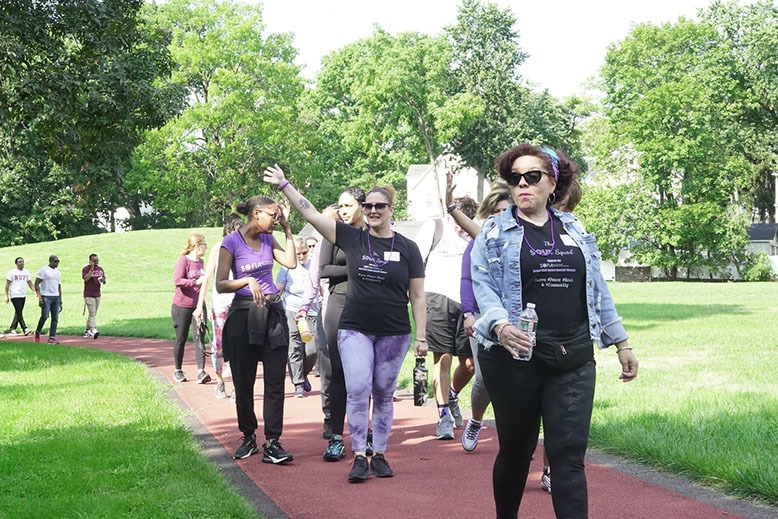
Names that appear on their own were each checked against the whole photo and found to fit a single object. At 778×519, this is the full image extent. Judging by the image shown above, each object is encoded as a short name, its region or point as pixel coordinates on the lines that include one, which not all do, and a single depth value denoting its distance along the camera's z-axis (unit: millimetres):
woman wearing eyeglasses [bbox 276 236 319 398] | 11117
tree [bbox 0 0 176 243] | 16516
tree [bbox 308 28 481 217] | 63125
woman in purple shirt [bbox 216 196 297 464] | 7168
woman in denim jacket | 4211
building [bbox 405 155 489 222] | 84250
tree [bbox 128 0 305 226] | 61562
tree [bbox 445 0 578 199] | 62938
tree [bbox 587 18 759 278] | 57000
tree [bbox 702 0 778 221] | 61375
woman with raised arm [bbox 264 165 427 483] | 6609
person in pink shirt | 12531
